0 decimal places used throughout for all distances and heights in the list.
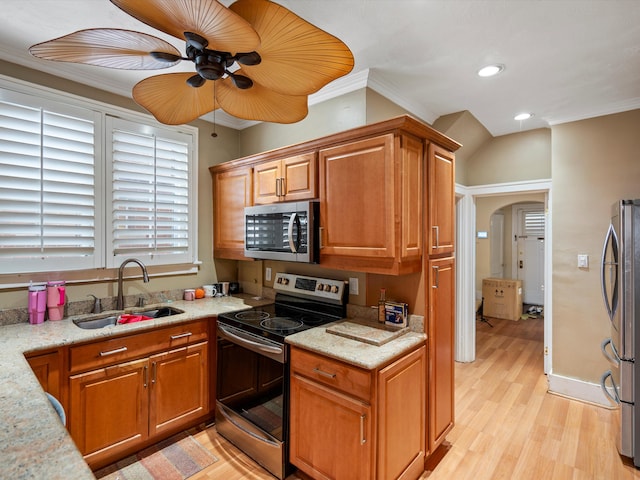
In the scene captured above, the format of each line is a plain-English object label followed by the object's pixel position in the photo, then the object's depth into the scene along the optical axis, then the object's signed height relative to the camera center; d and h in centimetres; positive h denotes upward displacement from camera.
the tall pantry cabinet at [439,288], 212 -32
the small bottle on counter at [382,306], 226 -45
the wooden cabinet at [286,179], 235 +46
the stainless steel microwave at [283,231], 227 +6
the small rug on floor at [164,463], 210 -146
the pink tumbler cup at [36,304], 224 -43
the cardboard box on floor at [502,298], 594 -104
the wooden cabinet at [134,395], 203 -103
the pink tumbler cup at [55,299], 232 -41
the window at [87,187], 226 +41
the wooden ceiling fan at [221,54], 103 +68
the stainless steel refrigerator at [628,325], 217 -56
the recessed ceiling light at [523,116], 312 +117
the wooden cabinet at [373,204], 191 +22
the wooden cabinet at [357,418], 168 -96
